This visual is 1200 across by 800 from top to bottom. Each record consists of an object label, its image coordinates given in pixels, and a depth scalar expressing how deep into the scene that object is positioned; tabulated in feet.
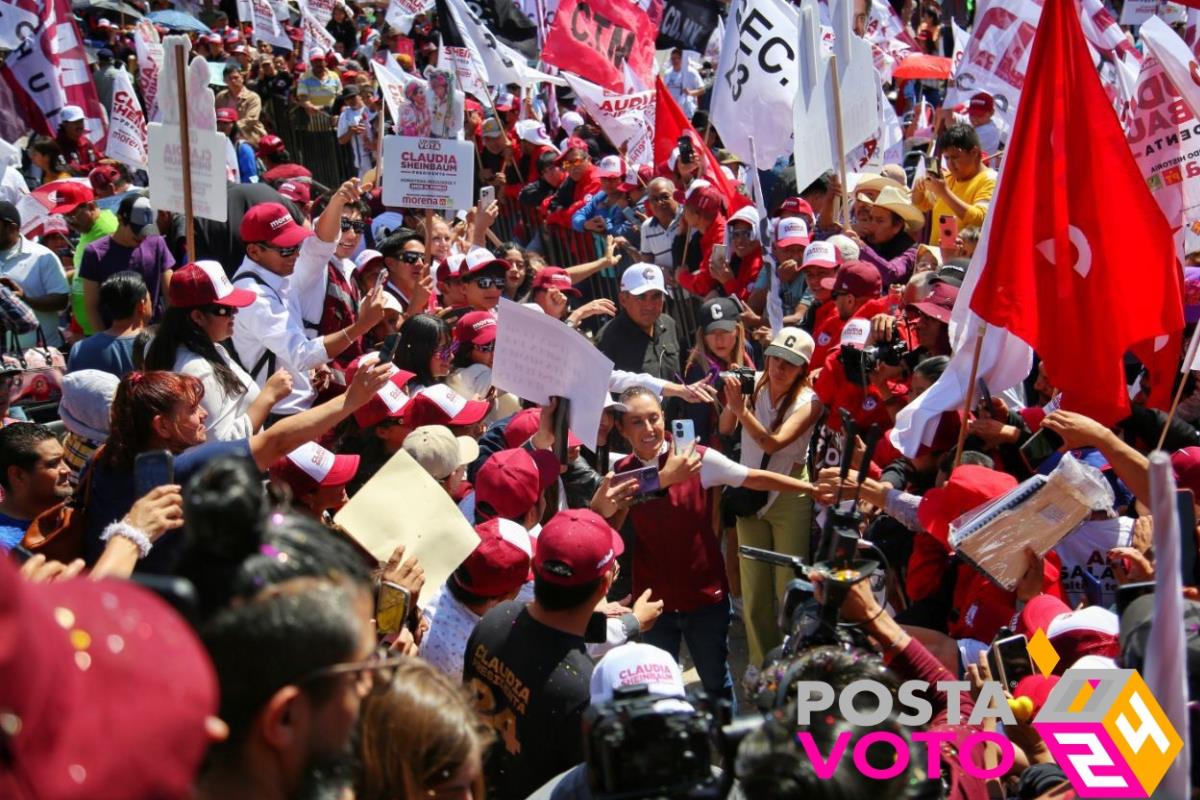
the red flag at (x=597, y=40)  36.58
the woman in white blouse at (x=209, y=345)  16.33
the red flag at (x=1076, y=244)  15.57
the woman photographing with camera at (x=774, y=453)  19.21
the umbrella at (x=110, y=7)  64.95
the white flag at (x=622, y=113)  37.01
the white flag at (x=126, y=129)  33.35
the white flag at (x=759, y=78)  31.07
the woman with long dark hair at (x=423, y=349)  20.03
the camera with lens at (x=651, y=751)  7.14
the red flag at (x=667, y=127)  34.19
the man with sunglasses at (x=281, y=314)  19.57
